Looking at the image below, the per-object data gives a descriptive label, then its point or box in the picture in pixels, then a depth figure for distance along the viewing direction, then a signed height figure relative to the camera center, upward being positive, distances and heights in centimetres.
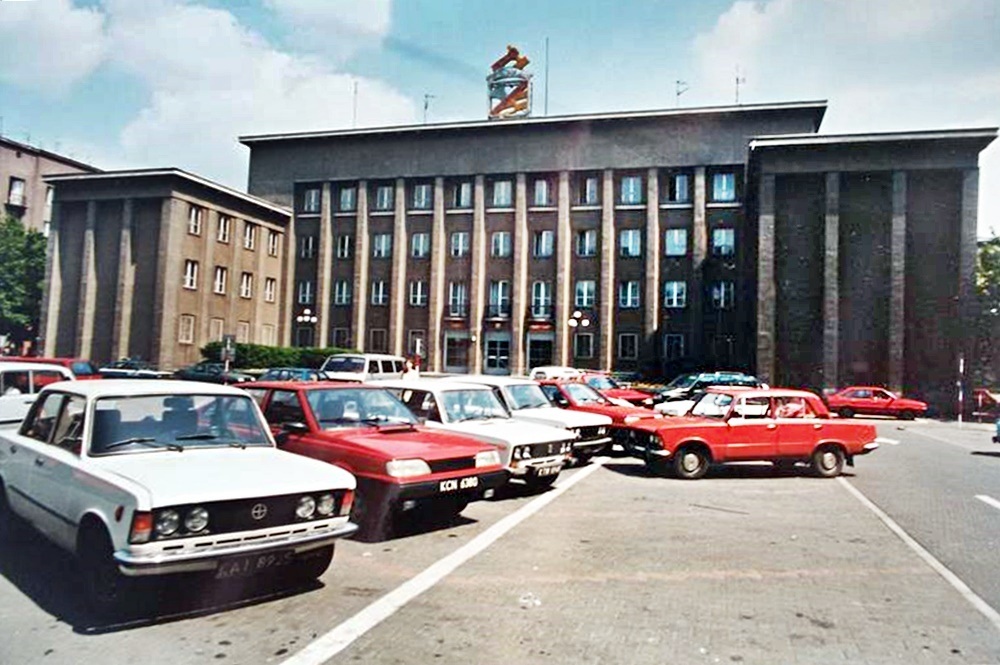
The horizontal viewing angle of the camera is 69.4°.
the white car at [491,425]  974 -90
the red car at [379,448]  722 -97
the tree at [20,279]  5078 +457
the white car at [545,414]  1261 -92
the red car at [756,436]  1247 -112
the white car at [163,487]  493 -103
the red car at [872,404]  3135 -119
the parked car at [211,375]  2841 -100
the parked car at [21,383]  1139 -66
